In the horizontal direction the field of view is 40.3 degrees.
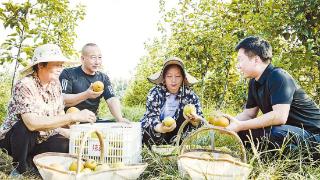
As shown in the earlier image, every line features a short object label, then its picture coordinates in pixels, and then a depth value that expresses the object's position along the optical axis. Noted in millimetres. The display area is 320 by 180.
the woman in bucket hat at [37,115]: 3604
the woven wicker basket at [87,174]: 2967
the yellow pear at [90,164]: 3223
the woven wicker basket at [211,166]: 2887
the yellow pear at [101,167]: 3147
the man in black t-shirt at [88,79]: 5148
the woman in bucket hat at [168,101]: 4559
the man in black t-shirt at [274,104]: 3527
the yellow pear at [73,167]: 3186
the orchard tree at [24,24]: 5488
